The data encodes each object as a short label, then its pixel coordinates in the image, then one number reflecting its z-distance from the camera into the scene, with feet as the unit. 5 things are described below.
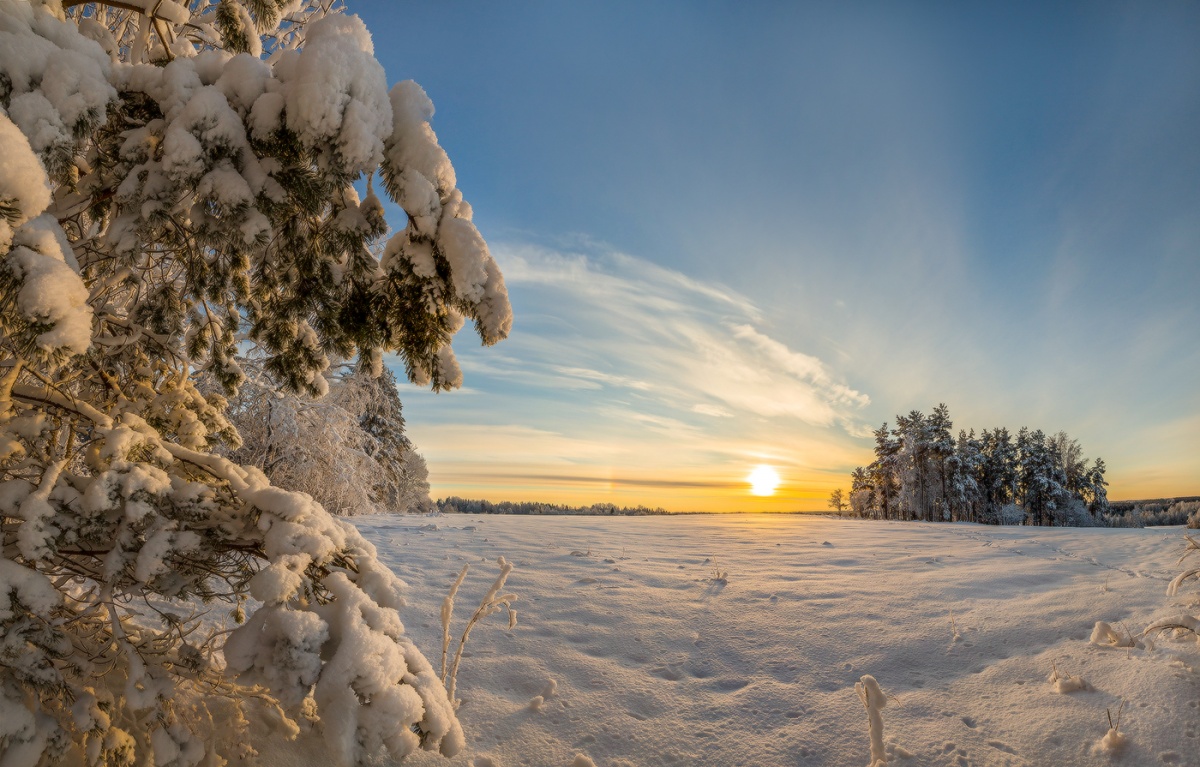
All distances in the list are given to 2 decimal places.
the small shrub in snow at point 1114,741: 6.97
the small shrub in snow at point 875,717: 6.44
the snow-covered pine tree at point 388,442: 50.98
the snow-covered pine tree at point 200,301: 4.70
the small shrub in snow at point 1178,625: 9.09
